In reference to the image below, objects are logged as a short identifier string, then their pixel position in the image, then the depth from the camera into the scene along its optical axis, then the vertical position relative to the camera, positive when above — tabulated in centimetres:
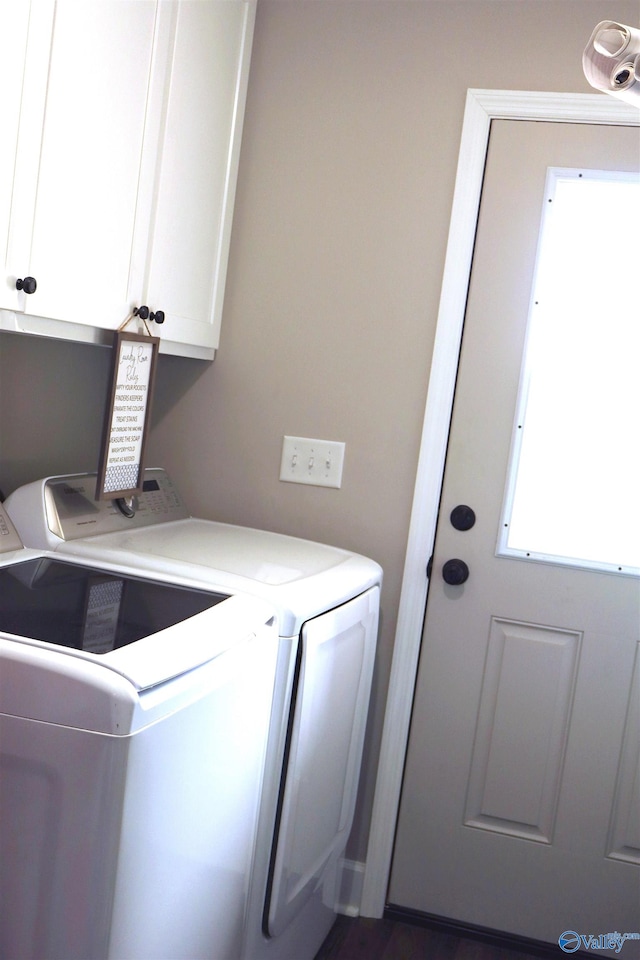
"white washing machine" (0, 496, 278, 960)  111 -53
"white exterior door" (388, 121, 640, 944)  213 -67
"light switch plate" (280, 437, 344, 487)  228 -16
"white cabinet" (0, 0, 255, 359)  144 +41
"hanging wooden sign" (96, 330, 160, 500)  184 -9
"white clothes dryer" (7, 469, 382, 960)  164 -50
